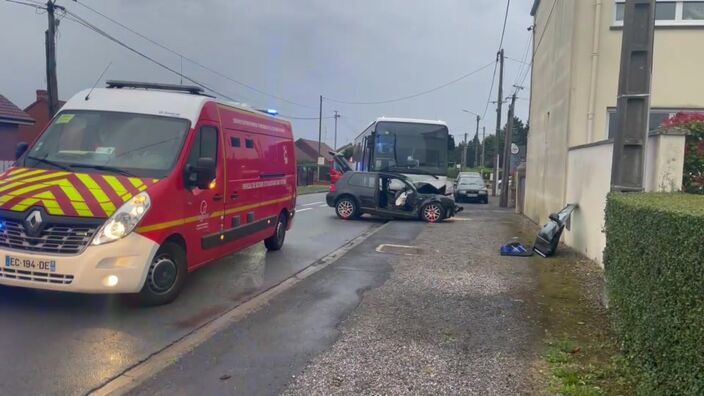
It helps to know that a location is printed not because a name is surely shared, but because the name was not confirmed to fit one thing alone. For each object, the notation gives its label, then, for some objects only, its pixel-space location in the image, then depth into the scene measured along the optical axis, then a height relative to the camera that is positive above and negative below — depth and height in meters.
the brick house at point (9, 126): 24.36 +1.13
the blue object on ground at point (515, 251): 10.50 -1.53
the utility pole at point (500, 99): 33.78 +4.06
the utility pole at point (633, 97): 6.36 +0.82
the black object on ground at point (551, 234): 10.20 -1.18
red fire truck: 5.59 -0.40
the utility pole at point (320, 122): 65.89 +4.43
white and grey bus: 20.12 +0.57
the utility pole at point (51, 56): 19.06 +3.27
